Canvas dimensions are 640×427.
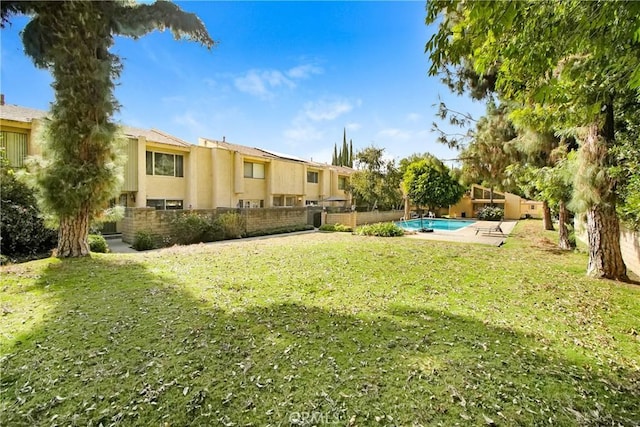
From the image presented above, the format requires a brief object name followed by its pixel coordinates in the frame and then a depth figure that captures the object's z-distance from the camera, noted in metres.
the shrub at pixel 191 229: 13.60
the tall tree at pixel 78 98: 7.17
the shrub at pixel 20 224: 8.28
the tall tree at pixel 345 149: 55.16
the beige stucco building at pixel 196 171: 13.64
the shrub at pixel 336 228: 19.13
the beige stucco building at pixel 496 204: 32.84
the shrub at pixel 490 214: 31.66
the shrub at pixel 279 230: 16.95
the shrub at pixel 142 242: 11.86
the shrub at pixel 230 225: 15.00
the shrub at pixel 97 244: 9.69
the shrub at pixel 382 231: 16.38
